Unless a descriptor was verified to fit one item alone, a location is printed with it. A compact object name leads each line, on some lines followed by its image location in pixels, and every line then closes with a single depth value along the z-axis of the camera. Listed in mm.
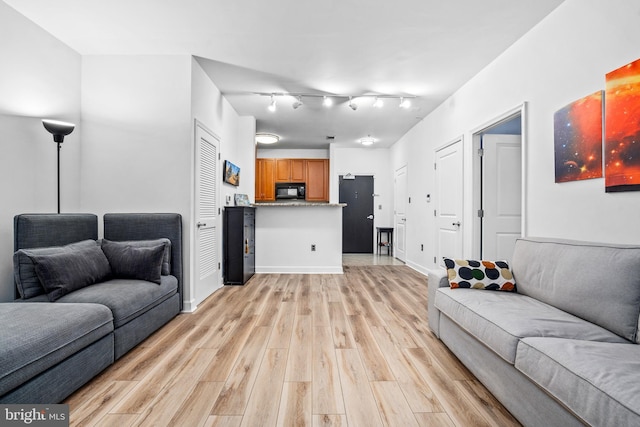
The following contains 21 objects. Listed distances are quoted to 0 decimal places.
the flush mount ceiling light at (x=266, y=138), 5781
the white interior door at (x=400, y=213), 6105
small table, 7230
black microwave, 7000
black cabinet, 4156
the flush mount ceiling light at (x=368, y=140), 6309
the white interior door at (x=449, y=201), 3816
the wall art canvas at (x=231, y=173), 4117
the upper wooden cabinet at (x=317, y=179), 7156
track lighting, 4059
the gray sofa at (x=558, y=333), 1013
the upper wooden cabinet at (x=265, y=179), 7152
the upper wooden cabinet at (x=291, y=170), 7164
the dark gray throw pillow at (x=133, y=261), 2463
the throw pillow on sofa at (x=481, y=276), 2182
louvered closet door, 3218
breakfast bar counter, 5000
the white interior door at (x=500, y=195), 3461
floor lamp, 2438
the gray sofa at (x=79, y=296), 1370
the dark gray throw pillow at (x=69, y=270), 1952
